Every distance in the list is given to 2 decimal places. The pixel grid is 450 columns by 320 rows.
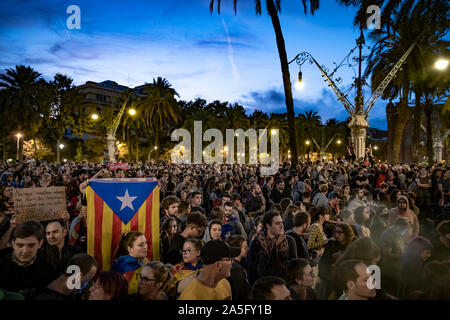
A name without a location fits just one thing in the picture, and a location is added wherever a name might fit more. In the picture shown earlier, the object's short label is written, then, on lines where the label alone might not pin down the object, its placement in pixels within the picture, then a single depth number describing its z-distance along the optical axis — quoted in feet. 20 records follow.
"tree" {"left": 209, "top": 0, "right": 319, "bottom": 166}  48.44
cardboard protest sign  14.85
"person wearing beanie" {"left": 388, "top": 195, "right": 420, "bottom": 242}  18.70
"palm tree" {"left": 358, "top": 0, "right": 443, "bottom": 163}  64.75
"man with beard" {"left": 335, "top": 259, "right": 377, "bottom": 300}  9.20
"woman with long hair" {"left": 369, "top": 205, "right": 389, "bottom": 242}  18.55
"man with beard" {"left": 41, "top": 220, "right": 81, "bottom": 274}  11.59
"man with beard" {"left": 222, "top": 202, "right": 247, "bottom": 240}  16.40
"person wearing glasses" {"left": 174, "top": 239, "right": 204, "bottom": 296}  10.77
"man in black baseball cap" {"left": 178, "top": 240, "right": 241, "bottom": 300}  9.11
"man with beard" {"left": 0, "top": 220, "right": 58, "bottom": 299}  10.25
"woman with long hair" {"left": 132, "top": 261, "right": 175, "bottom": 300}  8.82
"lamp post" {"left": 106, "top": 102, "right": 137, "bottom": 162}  98.12
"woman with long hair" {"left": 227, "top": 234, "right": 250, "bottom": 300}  10.01
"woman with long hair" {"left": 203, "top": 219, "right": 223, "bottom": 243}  14.39
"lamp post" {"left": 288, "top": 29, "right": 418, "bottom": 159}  52.49
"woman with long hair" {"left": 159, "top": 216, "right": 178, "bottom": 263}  14.64
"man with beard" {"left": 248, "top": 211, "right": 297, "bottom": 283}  12.19
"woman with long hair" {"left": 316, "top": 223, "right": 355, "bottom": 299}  12.74
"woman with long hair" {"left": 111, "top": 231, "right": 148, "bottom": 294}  10.64
